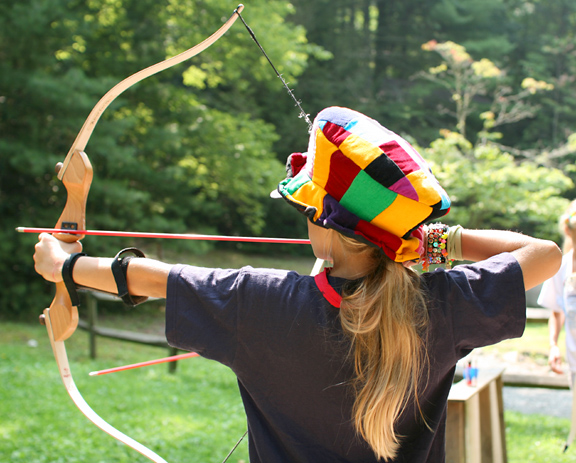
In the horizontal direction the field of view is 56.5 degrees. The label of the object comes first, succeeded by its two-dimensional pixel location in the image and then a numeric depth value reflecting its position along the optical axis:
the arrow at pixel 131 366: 1.37
